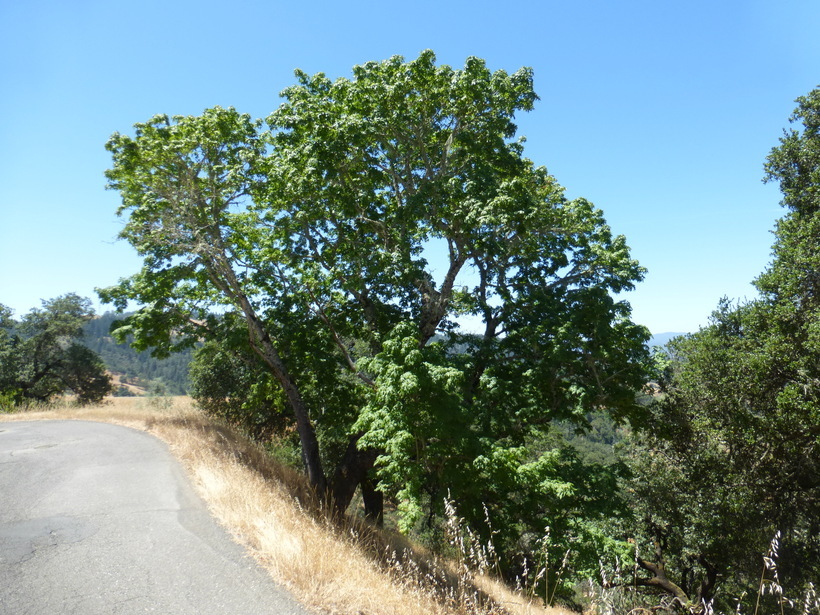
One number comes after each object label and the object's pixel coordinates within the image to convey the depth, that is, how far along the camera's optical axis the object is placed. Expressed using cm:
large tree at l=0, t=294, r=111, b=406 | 3319
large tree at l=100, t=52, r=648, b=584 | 981
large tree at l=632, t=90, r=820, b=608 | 1149
